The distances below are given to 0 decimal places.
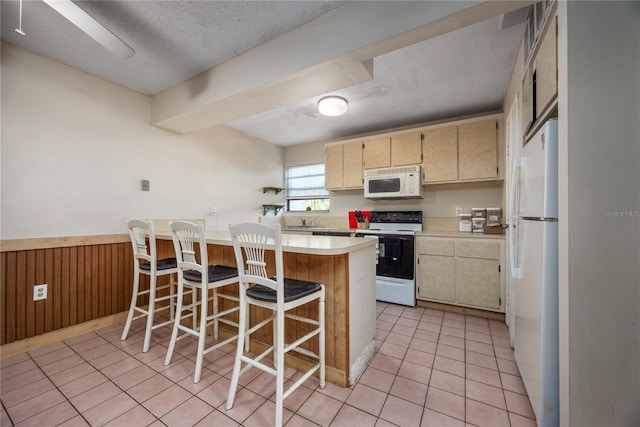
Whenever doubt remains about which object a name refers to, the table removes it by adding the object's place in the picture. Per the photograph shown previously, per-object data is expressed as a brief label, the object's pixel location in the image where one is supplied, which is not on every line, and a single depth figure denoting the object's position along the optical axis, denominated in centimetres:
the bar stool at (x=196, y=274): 177
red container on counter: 428
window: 478
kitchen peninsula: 173
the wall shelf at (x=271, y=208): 460
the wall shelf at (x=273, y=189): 455
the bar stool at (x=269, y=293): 137
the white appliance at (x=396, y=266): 321
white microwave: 341
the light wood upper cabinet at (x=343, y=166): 399
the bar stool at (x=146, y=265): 213
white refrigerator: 122
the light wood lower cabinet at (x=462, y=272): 283
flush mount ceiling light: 282
